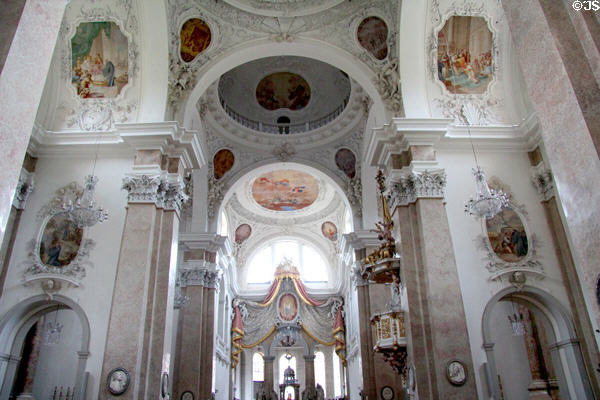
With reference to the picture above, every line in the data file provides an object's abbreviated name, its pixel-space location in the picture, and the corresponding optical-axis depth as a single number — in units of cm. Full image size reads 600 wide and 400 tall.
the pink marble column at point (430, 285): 889
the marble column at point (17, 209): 984
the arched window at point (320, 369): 2534
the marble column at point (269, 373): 2317
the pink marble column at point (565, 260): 916
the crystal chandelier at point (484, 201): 873
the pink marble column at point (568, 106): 400
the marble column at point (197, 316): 1502
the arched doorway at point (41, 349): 959
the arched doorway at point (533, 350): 923
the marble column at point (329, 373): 2512
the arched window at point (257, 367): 2614
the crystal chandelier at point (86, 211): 895
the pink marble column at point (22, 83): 397
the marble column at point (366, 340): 1544
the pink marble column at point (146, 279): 898
